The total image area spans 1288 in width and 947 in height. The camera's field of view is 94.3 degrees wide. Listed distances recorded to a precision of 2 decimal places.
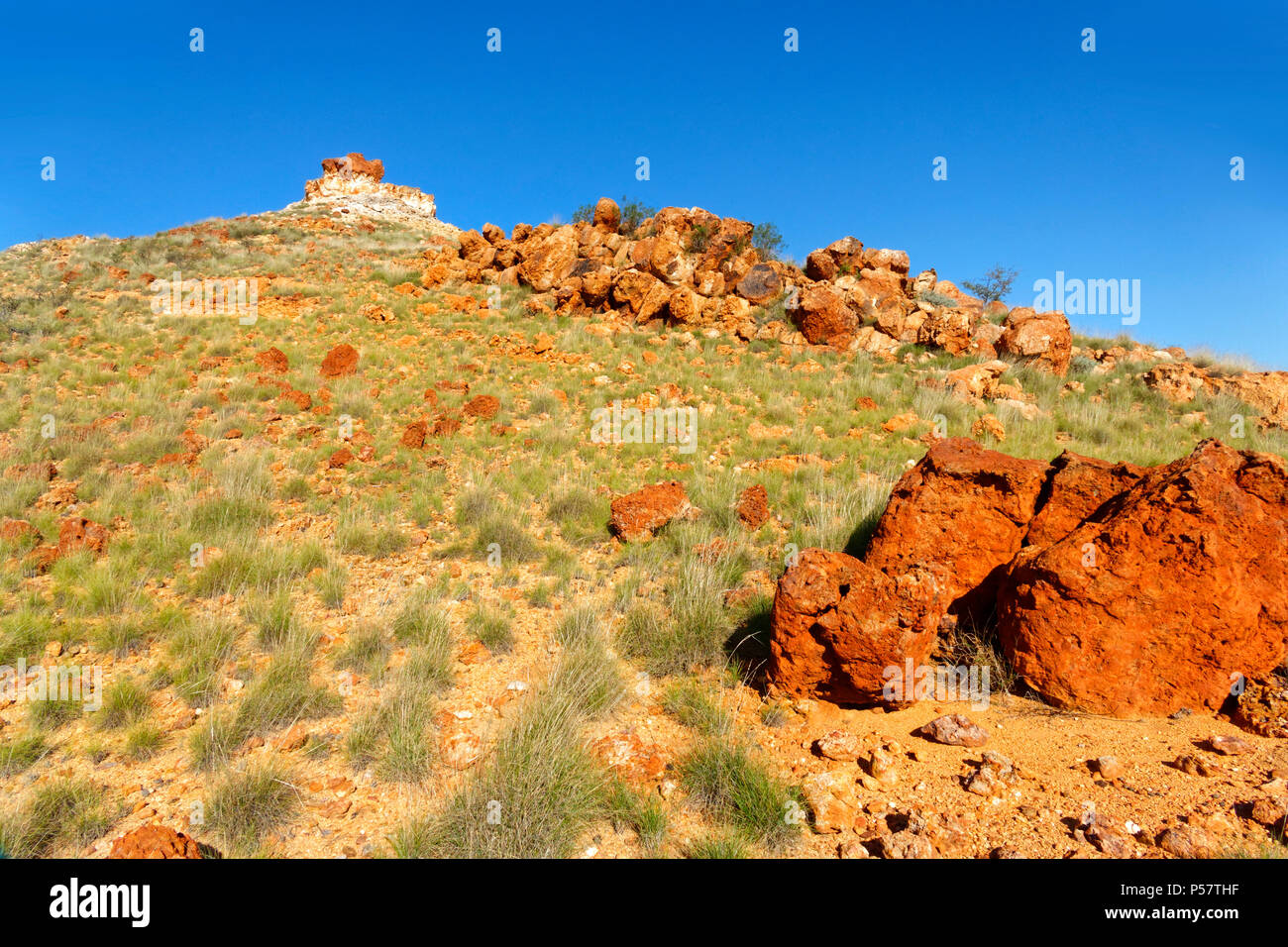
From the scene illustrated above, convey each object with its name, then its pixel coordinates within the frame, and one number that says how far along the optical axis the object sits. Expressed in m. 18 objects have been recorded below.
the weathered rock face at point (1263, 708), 3.20
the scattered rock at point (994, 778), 2.95
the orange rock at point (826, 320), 14.48
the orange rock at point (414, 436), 8.84
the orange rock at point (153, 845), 2.66
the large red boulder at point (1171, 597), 3.42
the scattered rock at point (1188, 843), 2.40
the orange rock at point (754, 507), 6.78
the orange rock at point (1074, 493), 4.30
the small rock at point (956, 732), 3.39
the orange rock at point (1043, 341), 12.60
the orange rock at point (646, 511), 6.63
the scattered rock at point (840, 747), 3.47
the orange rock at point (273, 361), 11.38
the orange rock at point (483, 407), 9.93
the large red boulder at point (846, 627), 3.80
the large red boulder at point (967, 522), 4.54
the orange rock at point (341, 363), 11.34
